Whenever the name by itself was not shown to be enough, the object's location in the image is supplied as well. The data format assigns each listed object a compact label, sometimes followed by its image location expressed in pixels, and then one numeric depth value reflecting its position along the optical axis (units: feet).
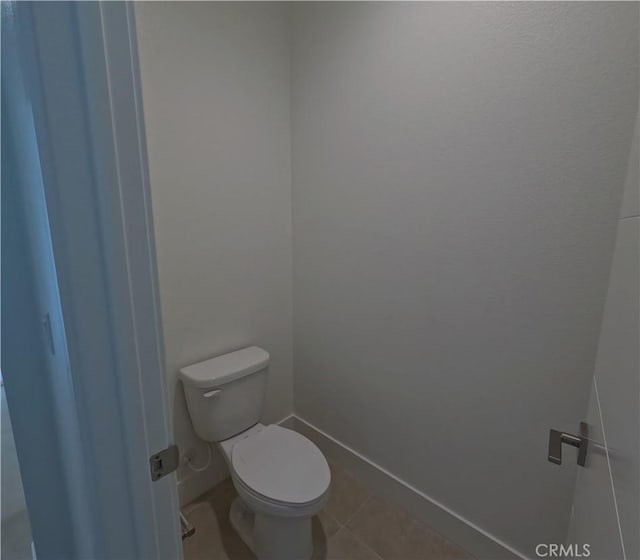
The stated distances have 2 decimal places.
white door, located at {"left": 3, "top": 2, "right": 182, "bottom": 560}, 1.36
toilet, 3.87
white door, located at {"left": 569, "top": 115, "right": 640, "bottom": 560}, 1.35
